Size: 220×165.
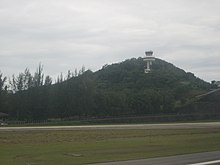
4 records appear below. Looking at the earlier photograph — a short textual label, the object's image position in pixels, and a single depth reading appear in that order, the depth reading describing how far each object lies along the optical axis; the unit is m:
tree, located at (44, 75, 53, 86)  109.10
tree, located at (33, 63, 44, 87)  110.41
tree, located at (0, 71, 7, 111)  99.94
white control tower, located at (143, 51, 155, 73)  159.45
